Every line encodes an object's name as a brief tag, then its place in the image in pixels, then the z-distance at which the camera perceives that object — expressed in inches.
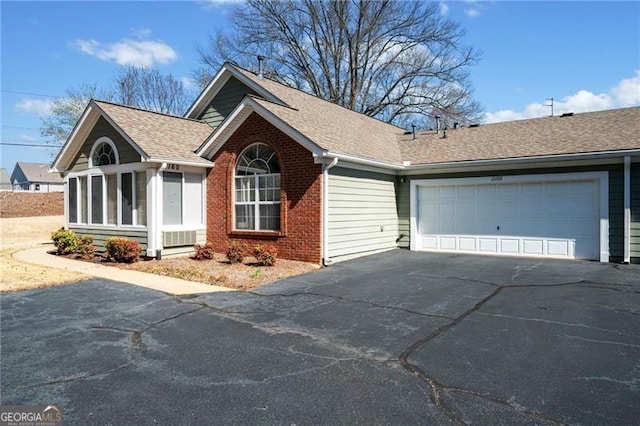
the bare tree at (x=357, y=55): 1216.2
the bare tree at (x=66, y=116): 1428.4
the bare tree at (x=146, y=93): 1551.4
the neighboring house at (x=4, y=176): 3373.8
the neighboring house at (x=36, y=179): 2677.2
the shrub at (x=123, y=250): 494.0
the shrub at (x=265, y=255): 453.4
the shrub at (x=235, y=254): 475.2
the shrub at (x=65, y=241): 580.1
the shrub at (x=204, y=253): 501.7
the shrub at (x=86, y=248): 545.4
